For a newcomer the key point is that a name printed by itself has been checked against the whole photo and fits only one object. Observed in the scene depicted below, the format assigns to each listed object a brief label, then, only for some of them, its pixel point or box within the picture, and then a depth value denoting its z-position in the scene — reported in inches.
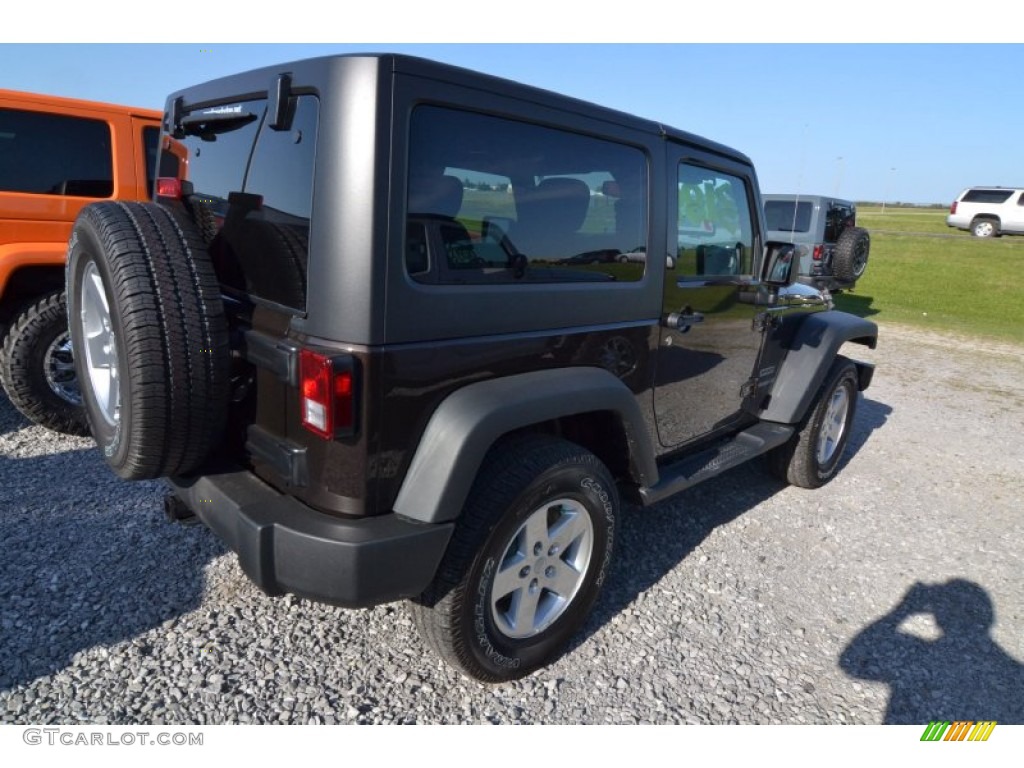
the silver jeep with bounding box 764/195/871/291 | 431.8
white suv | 975.6
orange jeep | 154.6
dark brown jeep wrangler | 73.0
